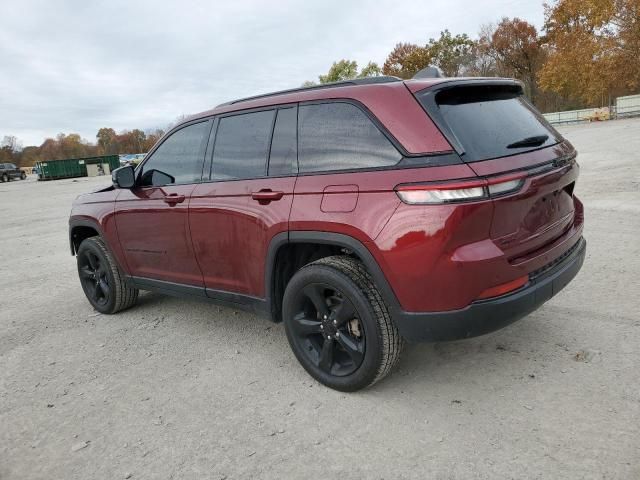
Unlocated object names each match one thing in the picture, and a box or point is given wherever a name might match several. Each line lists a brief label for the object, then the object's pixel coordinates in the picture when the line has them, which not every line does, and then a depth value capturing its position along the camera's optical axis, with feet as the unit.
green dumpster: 142.73
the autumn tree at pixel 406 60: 189.26
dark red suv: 8.30
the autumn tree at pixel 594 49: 118.32
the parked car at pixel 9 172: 146.20
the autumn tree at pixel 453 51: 187.83
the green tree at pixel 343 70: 197.06
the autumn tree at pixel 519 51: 174.00
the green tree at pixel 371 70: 198.29
